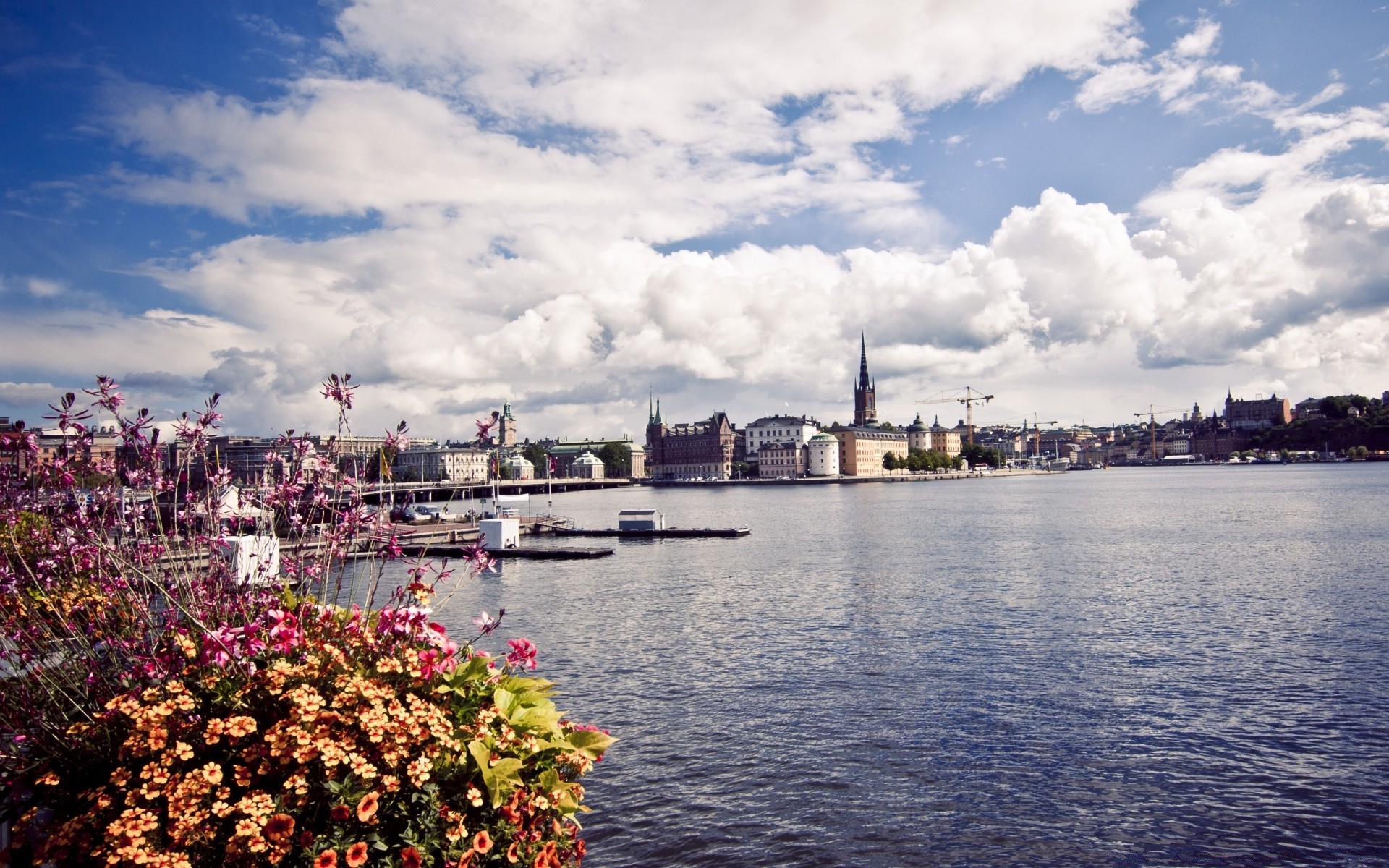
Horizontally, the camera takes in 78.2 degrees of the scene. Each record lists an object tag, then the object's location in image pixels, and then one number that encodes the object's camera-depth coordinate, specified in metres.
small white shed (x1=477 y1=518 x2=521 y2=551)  55.28
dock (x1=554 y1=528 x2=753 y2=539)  66.81
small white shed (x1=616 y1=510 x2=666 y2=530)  69.82
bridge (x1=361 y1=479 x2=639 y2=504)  159.62
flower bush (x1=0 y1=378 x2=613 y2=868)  5.57
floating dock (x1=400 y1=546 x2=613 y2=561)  53.28
